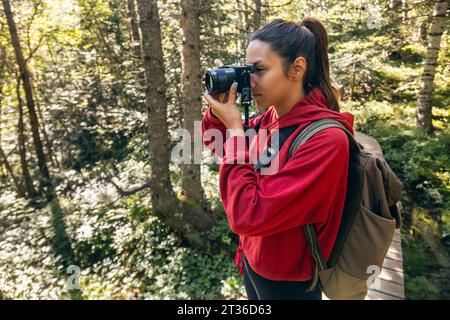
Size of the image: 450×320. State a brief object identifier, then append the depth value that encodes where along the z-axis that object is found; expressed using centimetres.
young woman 116
